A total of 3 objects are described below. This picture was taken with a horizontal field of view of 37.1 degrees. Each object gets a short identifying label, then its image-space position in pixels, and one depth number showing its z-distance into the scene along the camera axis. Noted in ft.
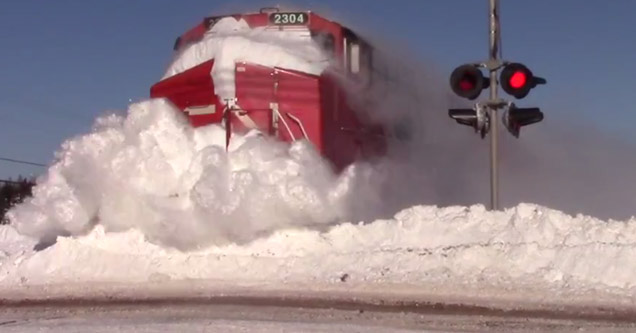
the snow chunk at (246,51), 43.19
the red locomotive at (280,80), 42.80
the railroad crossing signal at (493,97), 40.57
